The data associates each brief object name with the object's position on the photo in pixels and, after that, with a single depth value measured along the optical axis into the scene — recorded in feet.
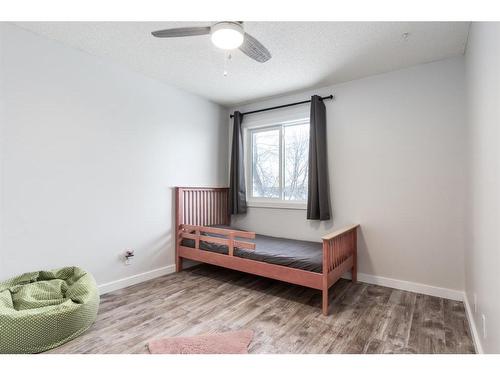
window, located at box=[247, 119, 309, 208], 11.47
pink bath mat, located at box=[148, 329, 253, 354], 5.39
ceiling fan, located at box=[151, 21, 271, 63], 5.45
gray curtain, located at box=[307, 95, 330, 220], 10.09
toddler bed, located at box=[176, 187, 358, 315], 7.64
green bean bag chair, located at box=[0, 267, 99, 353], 5.10
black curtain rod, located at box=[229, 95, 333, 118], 10.36
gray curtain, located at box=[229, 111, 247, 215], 12.49
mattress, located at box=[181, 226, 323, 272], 7.86
